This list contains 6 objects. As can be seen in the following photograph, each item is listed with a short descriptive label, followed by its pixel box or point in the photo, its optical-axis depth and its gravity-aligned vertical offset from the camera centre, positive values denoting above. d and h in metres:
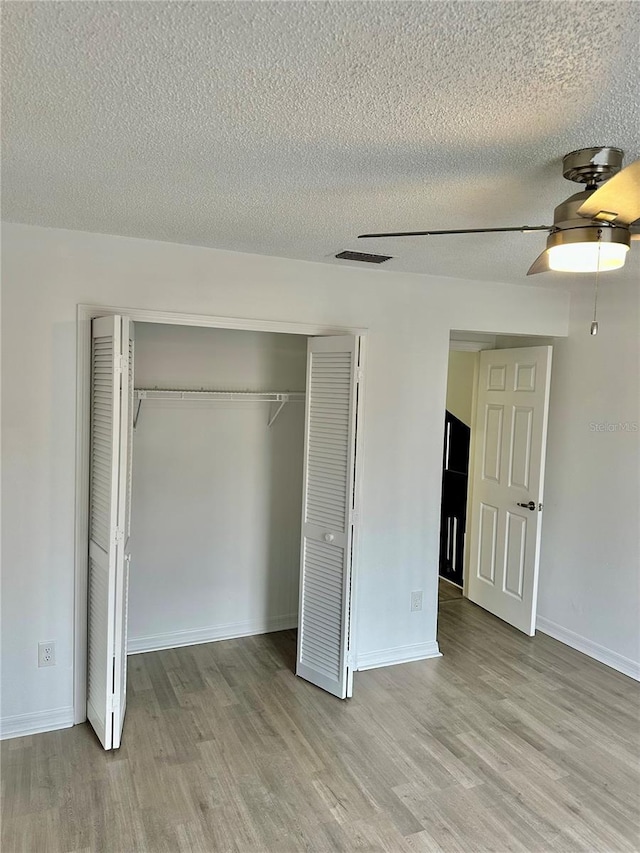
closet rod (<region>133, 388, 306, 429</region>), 3.63 -0.02
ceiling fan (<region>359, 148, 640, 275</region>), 1.57 +0.50
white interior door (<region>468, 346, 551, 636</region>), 4.29 -0.60
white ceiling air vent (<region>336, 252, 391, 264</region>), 3.29 +0.76
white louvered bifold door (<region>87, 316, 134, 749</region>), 2.75 -0.60
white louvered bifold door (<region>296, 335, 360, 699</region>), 3.36 -0.67
